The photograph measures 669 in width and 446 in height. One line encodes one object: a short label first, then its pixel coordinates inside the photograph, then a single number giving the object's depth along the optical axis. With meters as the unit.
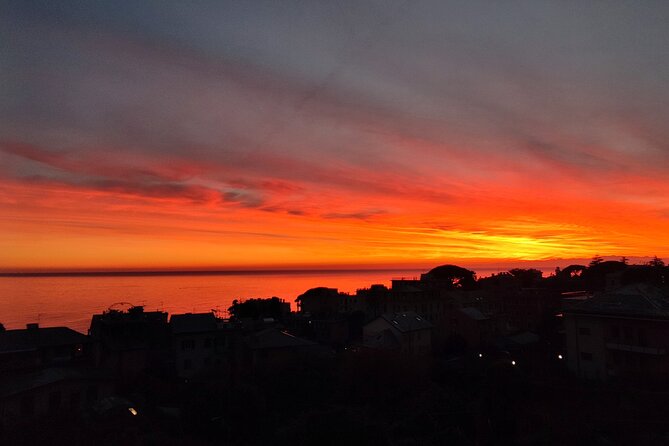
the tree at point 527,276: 91.12
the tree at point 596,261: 91.65
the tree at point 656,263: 66.94
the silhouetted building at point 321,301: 76.19
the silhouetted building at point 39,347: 31.97
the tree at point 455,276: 102.69
